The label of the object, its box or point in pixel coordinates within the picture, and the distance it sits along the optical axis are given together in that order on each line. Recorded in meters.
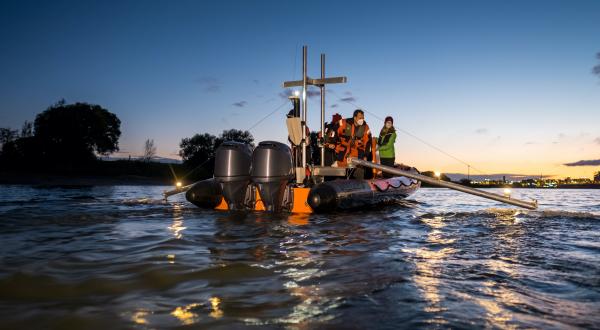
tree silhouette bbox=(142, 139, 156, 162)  55.92
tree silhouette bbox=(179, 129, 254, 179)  57.22
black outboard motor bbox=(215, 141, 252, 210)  9.17
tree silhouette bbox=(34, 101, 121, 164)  45.47
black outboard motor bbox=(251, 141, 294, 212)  8.91
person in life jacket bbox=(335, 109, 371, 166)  11.62
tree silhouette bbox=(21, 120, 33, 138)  48.03
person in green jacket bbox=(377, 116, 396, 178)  12.95
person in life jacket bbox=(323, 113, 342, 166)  11.70
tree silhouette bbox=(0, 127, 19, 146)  48.97
